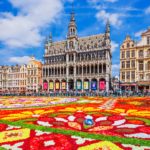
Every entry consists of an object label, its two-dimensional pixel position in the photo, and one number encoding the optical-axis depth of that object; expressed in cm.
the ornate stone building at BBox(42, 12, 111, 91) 4750
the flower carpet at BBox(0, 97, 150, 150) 557
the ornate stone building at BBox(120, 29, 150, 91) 3833
